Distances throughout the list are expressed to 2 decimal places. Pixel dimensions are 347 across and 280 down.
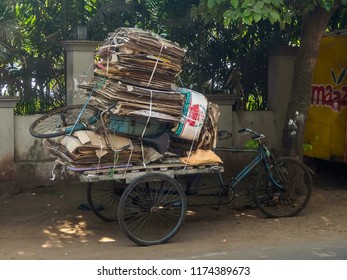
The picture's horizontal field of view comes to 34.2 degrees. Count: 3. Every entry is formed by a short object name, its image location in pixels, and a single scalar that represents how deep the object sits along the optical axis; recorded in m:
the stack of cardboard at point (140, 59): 6.14
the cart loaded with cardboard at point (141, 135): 6.09
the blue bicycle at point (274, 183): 7.16
